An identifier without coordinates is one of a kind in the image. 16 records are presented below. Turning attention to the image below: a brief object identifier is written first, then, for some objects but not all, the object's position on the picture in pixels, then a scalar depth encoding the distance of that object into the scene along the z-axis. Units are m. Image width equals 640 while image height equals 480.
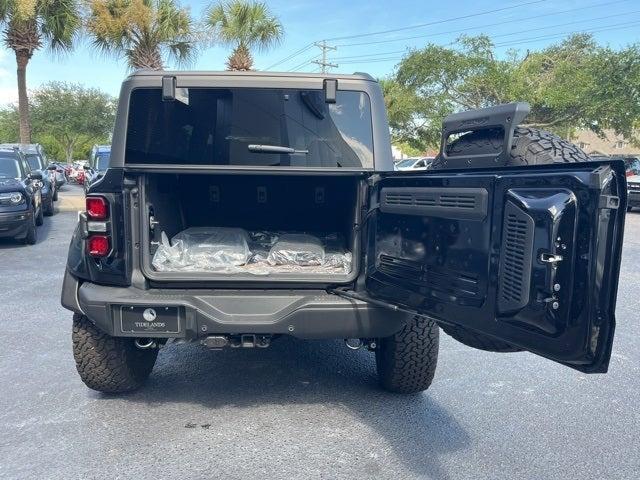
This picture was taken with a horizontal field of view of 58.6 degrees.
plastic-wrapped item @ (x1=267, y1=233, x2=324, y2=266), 3.73
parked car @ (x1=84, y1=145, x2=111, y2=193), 13.62
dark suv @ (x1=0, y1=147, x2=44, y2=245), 9.38
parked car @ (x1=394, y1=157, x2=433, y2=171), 26.67
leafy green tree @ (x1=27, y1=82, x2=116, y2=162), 41.81
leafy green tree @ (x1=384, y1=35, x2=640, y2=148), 25.12
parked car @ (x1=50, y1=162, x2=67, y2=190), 19.56
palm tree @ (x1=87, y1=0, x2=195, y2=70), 16.78
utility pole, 49.88
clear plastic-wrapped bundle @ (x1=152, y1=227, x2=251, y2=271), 3.53
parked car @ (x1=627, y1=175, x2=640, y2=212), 17.23
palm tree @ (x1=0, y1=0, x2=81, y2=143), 16.78
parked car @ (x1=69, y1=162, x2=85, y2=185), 28.55
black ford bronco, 2.27
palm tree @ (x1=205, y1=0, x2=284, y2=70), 17.89
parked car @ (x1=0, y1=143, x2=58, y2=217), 13.87
